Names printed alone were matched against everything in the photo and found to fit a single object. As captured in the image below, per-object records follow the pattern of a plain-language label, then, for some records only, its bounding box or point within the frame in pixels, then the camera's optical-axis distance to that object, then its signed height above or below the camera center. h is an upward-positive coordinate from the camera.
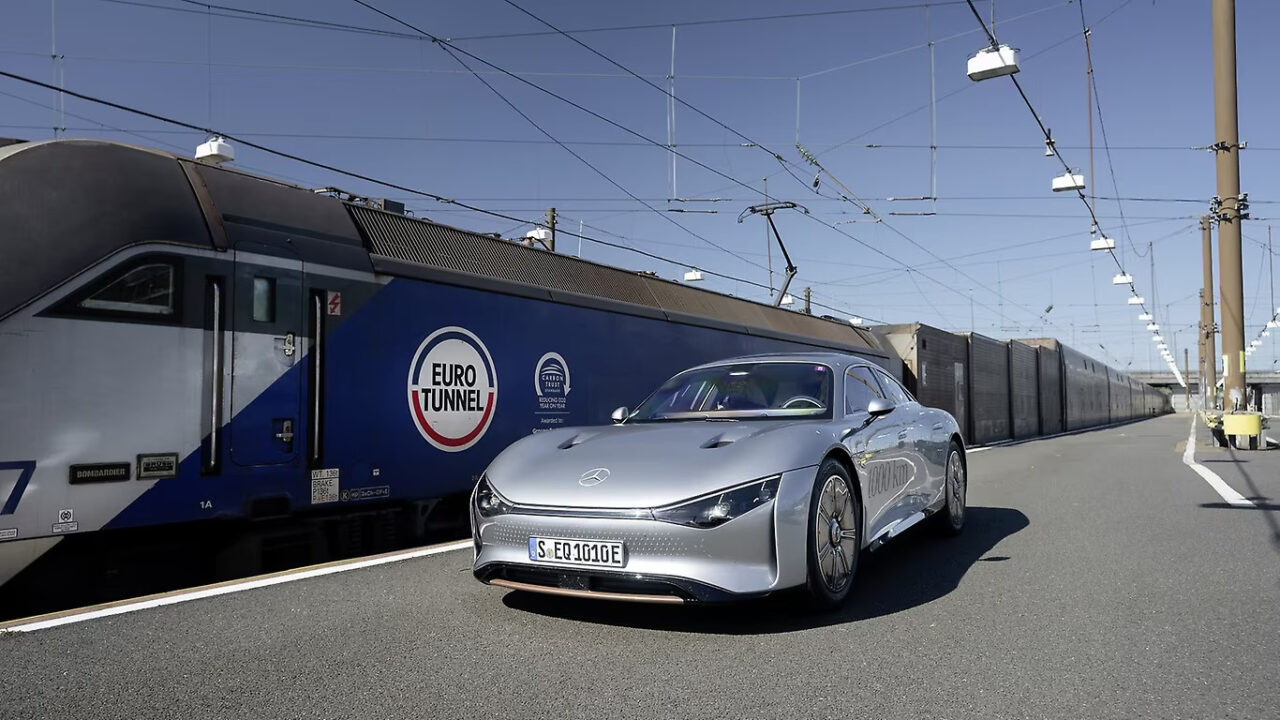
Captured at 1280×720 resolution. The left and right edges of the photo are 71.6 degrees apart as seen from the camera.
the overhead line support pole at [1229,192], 17.36 +3.84
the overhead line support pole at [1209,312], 24.34 +2.83
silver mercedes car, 3.69 -0.52
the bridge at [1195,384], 107.00 -0.06
